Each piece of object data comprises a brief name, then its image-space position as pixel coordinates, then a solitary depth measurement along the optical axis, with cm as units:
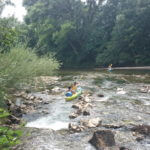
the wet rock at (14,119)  774
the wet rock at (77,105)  1005
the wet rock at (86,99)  1124
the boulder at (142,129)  653
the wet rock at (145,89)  1327
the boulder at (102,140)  567
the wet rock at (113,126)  720
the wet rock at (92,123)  734
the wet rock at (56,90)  1469
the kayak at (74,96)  1186
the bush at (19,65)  874
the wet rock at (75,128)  699
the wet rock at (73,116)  851
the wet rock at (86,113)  881
